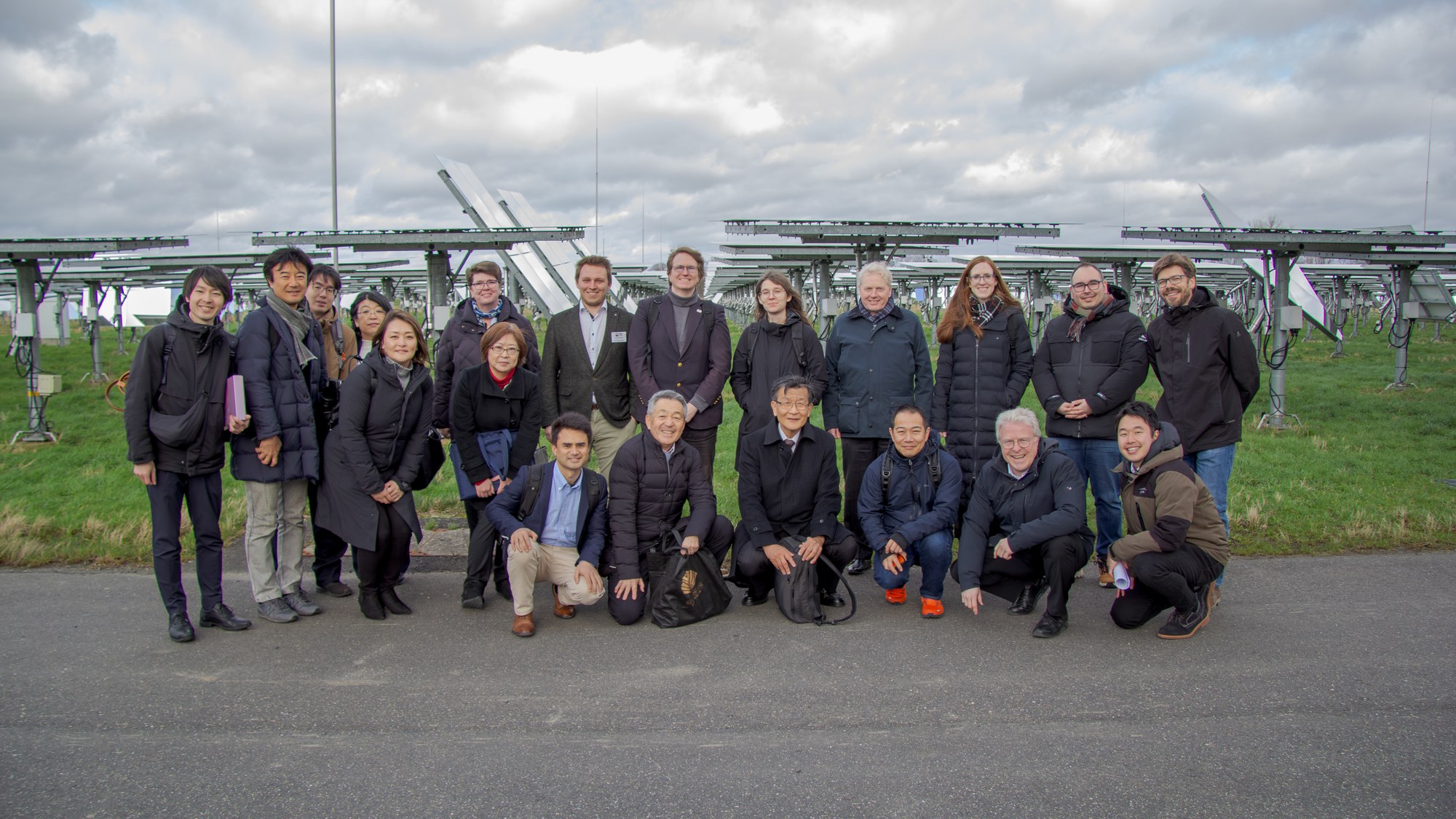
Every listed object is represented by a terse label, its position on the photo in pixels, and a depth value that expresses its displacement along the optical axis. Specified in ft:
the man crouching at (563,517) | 16.49
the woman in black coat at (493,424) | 18.53
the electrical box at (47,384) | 37.06
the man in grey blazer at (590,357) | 19.89
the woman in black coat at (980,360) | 19.56
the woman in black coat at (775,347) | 19.94
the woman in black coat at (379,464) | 16.80
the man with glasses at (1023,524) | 16.06
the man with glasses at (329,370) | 18.29
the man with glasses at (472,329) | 20.54
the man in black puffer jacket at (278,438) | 16.49
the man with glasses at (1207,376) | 17.90
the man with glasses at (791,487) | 17.42
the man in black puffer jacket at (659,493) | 16.92
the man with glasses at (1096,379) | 18.69
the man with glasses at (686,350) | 19.86
